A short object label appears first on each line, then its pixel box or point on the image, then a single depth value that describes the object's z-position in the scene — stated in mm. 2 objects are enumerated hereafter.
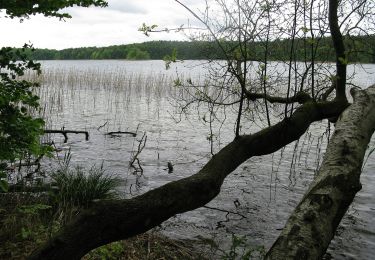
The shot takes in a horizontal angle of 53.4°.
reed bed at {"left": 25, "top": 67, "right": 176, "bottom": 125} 23750
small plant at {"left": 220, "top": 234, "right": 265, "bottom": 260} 5425
